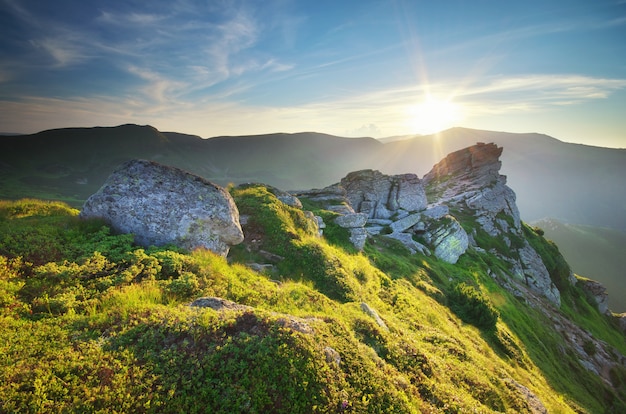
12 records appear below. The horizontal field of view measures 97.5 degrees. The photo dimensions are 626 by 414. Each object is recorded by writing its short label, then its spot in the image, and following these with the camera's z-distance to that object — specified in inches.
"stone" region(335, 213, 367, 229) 973.2
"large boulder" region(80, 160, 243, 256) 478.0
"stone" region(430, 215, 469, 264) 1399.5
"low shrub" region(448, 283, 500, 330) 812.6
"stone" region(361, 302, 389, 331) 426.3
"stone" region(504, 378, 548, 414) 427.8
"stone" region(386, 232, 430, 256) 1236.5
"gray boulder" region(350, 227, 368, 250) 918.4
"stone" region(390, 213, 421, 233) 1441.9
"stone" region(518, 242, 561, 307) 1983.9
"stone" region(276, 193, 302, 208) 939.3
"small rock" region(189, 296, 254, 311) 316.2
